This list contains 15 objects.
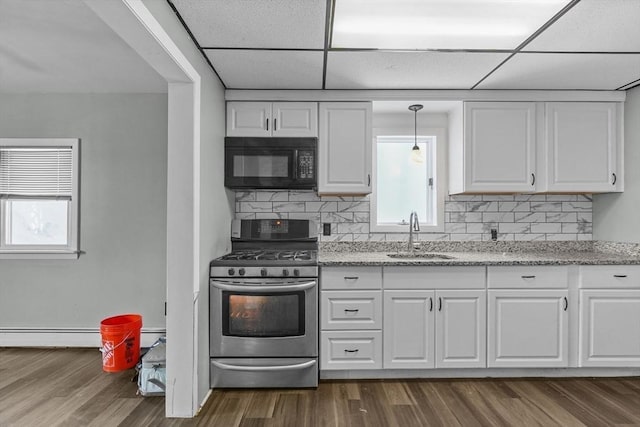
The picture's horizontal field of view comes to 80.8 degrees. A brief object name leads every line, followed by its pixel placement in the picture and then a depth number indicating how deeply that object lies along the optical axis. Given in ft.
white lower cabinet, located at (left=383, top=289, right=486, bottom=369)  9.00
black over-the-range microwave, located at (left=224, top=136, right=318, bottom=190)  9.92
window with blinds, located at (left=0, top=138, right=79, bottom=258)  11.28
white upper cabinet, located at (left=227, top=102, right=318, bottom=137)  10.03
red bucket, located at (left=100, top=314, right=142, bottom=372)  9.59
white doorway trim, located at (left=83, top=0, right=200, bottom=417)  7.47
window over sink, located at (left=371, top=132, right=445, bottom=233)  11.50
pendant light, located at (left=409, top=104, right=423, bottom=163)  10.64
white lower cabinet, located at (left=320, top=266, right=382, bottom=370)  8.97
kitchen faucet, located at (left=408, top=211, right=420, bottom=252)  10.62
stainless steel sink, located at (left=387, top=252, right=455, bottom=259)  10.14
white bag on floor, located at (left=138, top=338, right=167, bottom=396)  8.27
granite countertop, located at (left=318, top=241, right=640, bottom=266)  8.94
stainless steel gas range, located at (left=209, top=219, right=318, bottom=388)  8.63
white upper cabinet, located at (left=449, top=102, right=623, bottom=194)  10.07
